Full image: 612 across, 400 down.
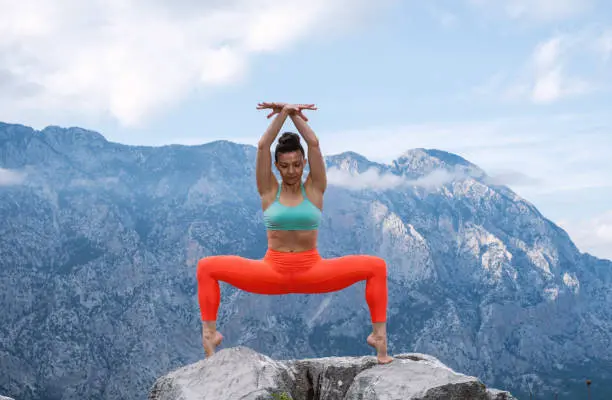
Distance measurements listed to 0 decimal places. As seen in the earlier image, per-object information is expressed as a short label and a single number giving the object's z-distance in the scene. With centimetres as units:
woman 1032
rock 974
